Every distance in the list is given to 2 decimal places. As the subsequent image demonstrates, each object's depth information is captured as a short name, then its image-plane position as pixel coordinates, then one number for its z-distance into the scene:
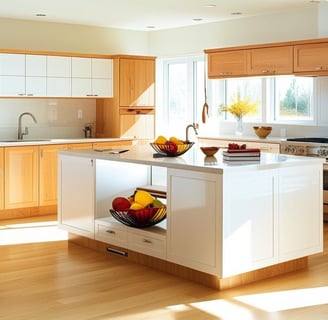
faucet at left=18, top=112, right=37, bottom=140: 8.09
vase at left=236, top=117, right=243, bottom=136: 8.41
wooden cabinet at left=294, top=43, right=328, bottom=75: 6.95
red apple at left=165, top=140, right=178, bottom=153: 5.29
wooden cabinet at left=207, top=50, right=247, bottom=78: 7.86
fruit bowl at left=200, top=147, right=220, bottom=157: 5.24
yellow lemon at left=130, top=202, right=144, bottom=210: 5.21
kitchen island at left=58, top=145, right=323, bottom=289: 4.42
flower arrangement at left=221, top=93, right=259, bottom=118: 8.33
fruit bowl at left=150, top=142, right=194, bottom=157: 5.29
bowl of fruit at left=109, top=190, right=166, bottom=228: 5.12
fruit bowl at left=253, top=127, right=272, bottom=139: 7.80
